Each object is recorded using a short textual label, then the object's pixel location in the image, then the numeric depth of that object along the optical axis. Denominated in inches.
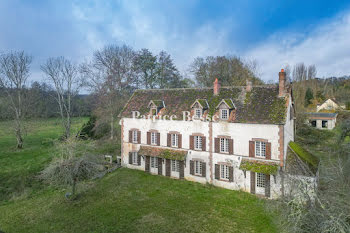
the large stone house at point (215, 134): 739.4
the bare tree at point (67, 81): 1464.1
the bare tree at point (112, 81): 1485.0
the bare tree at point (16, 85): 1355.8
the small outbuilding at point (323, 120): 2030.0
